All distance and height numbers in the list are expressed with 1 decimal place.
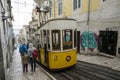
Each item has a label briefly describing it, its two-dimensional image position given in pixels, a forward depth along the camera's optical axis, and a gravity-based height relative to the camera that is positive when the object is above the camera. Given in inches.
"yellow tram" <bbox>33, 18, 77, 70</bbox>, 291.4 -21.3
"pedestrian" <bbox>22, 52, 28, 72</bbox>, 322.1 -64.2
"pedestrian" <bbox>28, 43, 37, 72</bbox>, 323.1 -51.1
